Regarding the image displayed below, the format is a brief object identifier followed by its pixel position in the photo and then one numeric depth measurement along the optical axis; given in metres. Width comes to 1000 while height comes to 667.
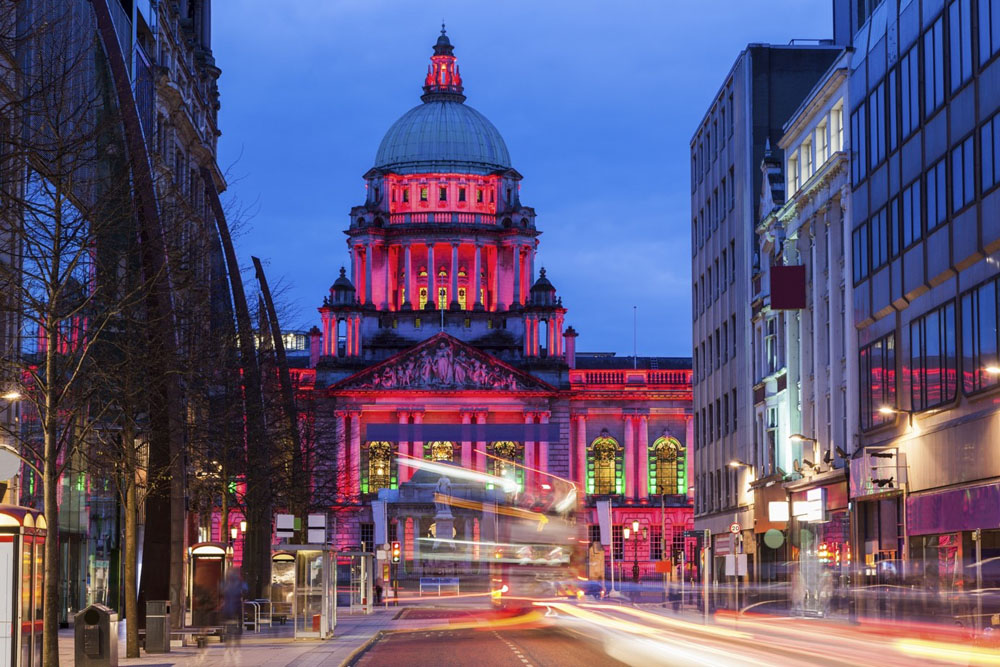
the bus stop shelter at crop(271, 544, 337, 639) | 44.72
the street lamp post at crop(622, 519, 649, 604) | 135.25
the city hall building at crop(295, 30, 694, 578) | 154.12
